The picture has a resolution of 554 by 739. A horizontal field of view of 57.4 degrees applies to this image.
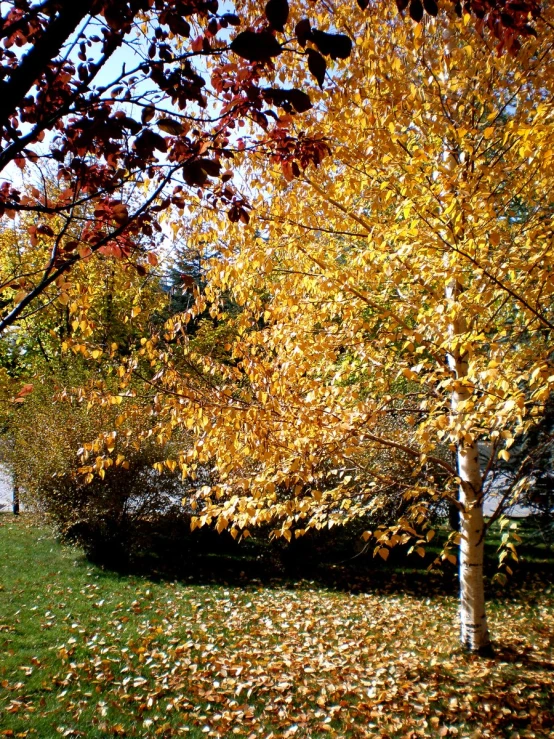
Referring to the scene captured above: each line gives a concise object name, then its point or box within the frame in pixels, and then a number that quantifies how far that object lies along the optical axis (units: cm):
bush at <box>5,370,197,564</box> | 888
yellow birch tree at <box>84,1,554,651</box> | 323
